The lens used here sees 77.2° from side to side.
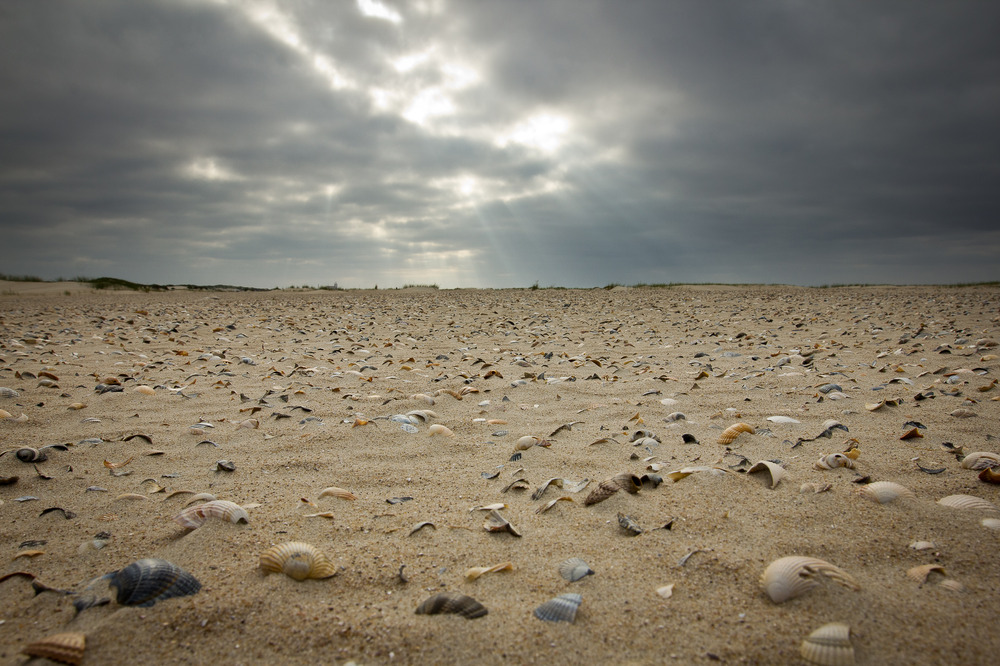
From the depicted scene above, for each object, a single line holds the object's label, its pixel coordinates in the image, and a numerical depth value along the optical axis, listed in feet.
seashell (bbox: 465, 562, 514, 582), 0.97
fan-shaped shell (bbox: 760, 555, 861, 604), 0.89
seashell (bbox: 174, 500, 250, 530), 1.12
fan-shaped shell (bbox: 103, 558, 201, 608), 0.90
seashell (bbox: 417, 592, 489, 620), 0.88
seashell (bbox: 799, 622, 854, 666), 0.78
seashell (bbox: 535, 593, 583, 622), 0.87
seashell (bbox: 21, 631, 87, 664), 0.79
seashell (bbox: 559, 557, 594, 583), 0.96
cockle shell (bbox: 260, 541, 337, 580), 0.96
